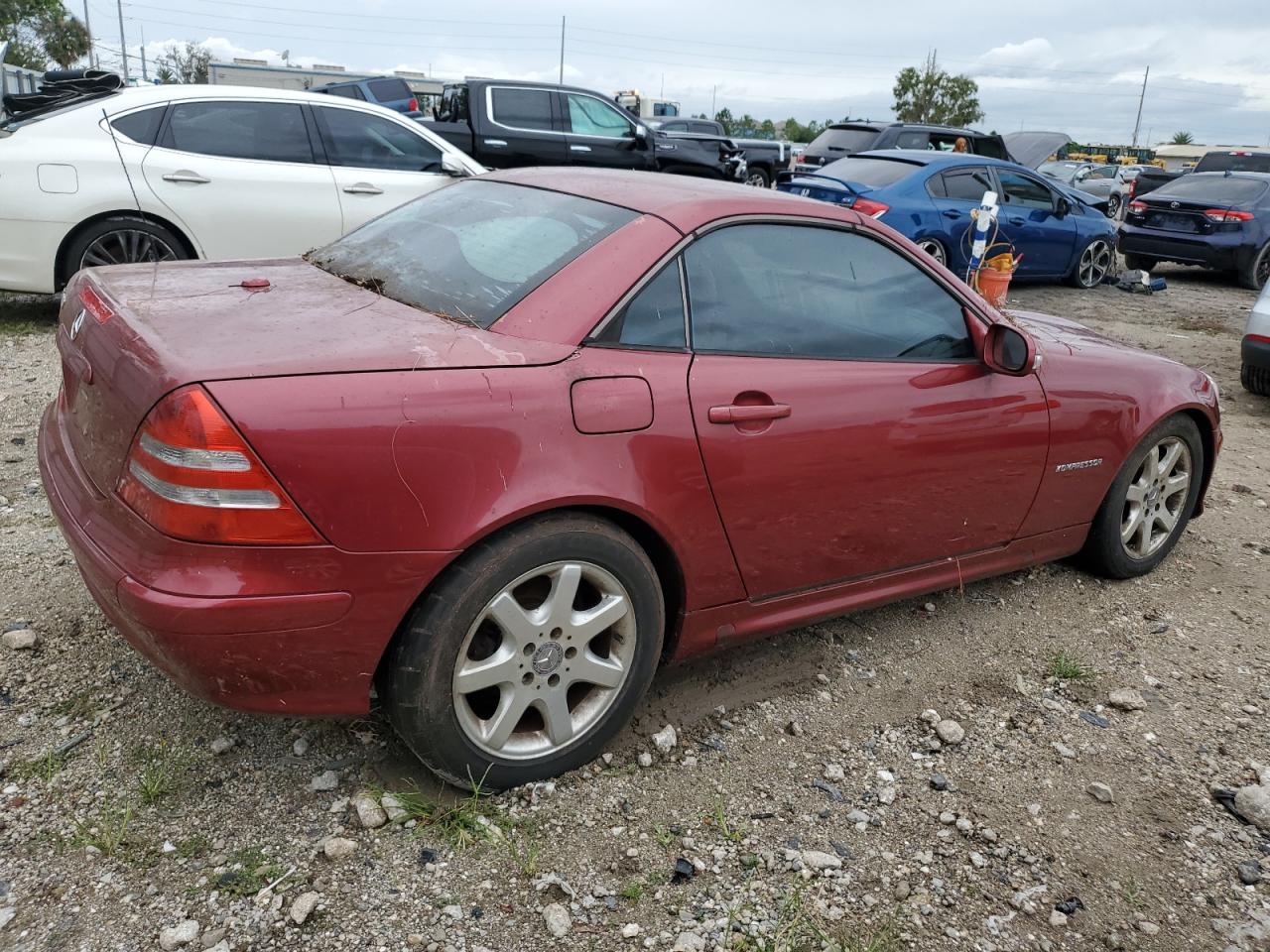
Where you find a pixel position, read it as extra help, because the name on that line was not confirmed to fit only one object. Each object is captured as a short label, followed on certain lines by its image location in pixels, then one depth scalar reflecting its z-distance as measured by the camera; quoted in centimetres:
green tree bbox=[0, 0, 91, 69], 4256
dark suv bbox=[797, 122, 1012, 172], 1488
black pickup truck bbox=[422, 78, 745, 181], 1126
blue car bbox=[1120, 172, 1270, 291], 1261
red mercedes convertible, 206
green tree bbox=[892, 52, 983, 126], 5222
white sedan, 600
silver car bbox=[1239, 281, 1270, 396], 669
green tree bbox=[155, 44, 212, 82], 5737
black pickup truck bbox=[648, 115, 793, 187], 2202
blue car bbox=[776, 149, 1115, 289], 985
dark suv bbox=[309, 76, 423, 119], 1777
